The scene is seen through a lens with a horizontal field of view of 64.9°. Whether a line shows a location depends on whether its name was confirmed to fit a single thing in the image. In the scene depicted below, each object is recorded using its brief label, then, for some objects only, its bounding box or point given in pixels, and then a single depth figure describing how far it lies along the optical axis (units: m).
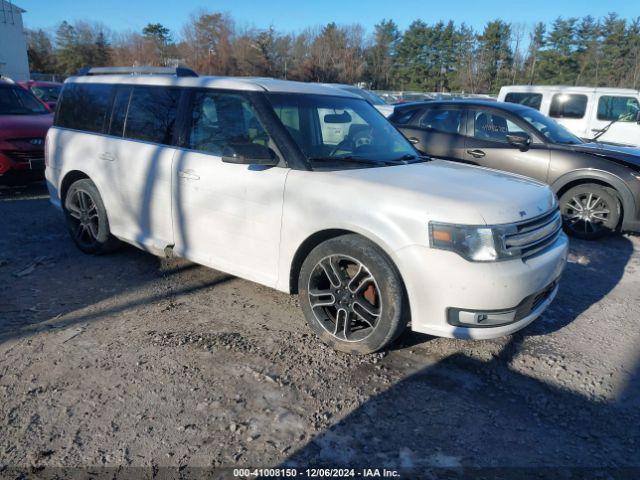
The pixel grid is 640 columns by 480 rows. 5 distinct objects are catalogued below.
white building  42.59
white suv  3.06
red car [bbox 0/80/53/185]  7.80
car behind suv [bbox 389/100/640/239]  6.40
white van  11.72
